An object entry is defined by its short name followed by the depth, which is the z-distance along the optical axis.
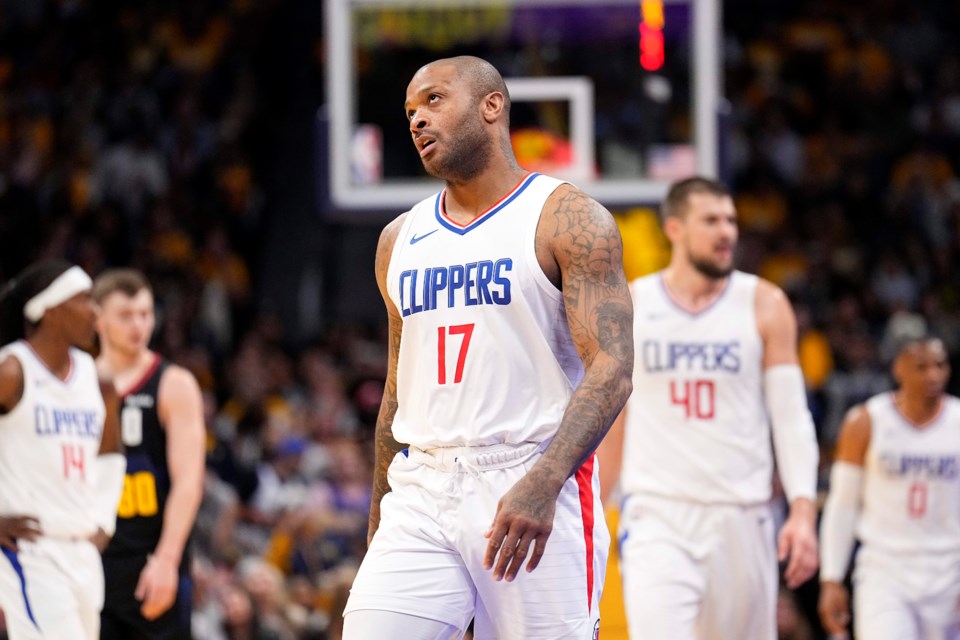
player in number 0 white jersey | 16.37
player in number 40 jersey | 13.28
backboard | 22.84
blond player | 15.01
